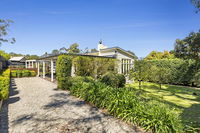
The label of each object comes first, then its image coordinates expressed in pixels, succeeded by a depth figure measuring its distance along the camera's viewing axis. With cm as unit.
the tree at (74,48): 4444
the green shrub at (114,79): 958
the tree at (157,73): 750
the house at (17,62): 3108
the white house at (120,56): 1350
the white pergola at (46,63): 1258
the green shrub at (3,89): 561
